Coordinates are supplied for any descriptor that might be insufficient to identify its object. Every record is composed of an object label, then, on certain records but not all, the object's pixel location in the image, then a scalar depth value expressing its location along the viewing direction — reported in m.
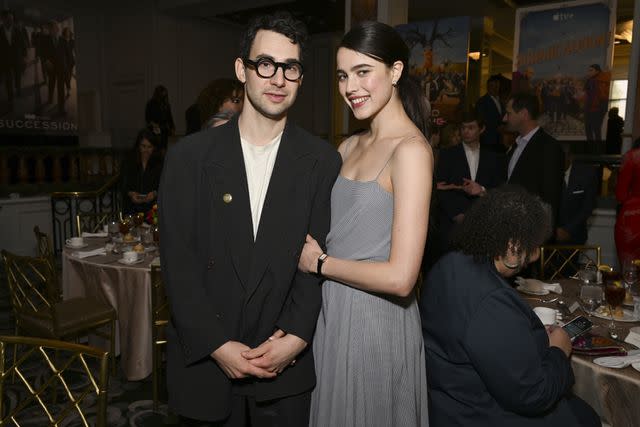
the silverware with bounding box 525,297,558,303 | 2.39
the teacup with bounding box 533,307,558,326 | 2.00
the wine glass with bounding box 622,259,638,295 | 2.41
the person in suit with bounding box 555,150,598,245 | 4.24
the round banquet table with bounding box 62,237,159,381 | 3.12
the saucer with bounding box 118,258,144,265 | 3.20
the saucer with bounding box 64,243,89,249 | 3.60
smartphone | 1.92
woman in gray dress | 1.39
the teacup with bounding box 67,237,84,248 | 3.61
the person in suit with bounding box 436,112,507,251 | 4.11
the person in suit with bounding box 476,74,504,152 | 6.34
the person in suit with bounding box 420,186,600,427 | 1.41
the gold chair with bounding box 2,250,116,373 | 2.97
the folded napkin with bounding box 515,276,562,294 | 2.55
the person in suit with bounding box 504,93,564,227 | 3.57
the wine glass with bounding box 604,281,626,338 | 2.13
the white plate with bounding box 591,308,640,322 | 2.14
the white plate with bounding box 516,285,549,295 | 2.52
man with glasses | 1.36
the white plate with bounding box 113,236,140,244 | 3.60
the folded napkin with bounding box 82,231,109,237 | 4.04
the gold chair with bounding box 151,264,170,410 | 2.74
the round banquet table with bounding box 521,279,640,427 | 1.64
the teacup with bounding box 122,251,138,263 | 3.21
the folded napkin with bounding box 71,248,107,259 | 3.36
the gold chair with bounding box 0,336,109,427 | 1.37
